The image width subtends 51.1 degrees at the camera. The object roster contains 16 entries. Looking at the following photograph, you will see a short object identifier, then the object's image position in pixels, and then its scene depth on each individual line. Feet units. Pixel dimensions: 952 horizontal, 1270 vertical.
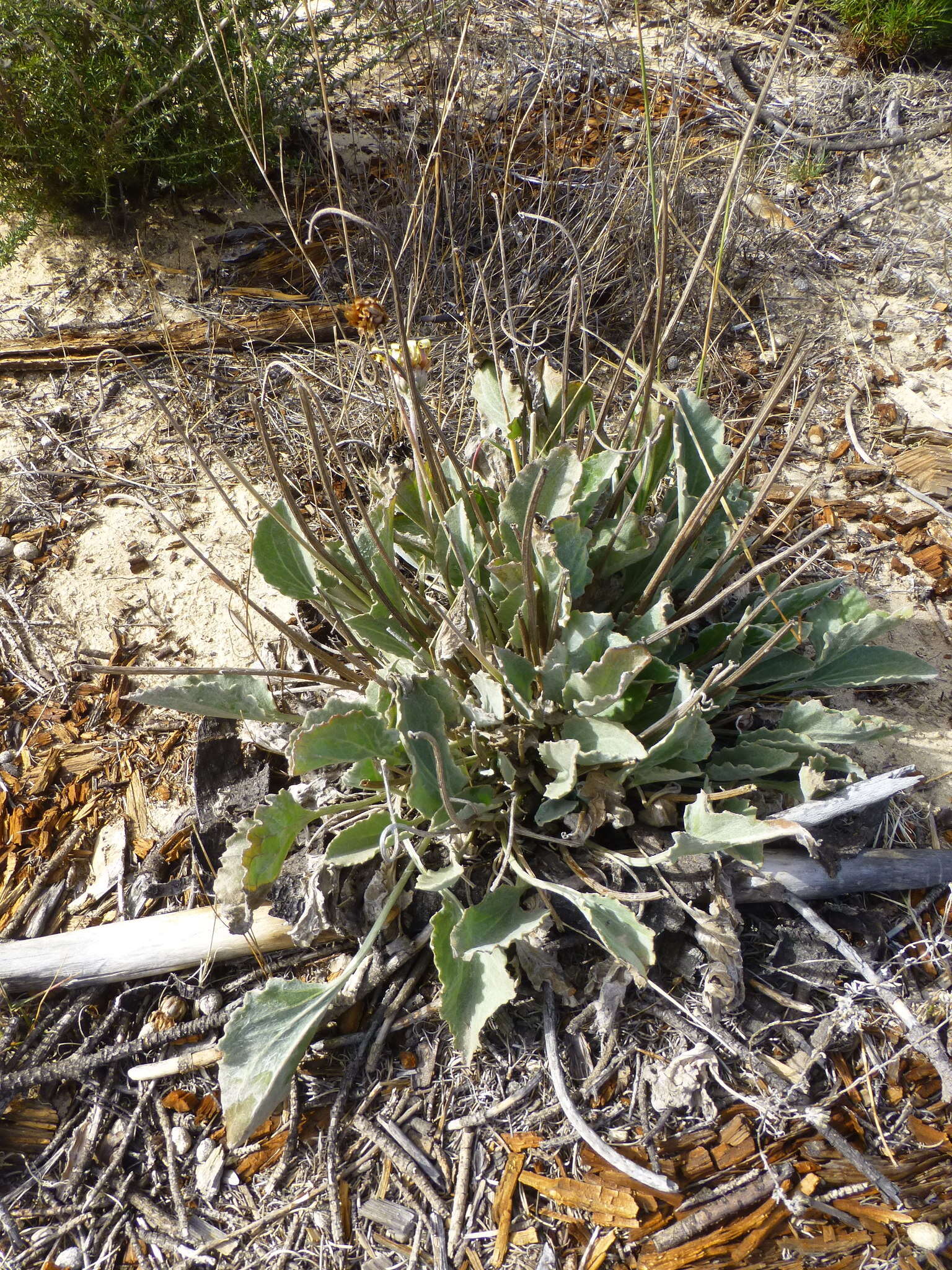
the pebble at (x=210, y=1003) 2.11
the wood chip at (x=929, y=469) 3.02
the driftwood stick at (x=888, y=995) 1.90
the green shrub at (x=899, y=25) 4.28
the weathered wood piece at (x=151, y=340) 3.39
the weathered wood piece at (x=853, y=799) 1.88
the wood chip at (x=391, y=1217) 1.86
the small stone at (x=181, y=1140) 1.99
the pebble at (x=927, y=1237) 1.77
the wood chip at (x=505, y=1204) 1.83
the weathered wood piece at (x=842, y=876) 2.03
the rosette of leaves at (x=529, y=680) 1.87
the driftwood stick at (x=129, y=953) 2.12
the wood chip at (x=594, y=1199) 1.83
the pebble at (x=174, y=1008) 2.12
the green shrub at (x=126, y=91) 3.11
